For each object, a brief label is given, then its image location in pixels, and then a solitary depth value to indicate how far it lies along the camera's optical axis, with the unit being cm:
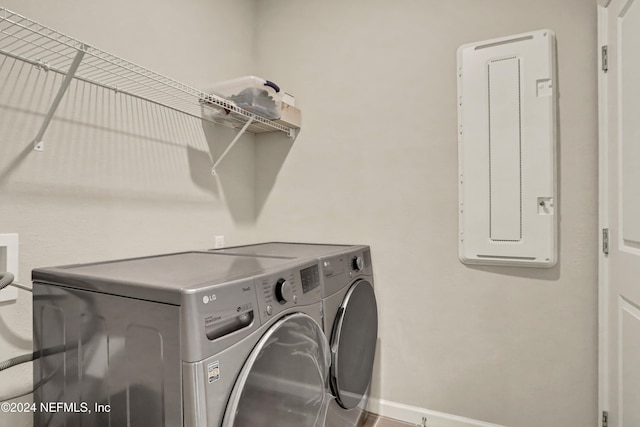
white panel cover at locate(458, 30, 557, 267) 156
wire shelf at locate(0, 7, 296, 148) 111
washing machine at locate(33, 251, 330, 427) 75
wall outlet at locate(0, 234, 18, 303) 108
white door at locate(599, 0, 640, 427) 118
